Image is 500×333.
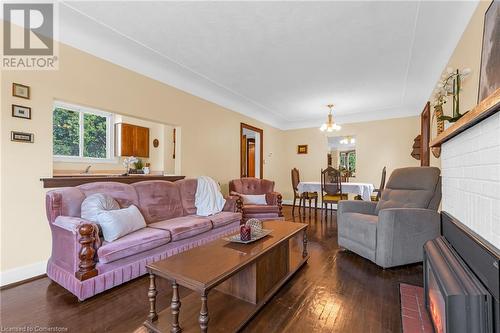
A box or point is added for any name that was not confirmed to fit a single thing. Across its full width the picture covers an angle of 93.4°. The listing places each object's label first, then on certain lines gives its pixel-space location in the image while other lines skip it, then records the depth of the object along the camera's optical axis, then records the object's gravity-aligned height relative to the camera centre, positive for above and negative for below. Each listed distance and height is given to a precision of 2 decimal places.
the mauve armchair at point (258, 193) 4.16 -0.61
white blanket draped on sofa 3.43 -0.51
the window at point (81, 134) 4.44 +0.59
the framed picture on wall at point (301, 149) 6.91 +0.47
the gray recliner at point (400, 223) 2.44 -0.63
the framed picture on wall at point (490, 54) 1.54 +0.79
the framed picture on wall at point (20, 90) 2.19 +0.69
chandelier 5.12 +0.84
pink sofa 1.92 -0.72
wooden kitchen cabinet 5.03 +0.51
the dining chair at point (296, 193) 5.52 -0.68
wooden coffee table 1.38 -0.85
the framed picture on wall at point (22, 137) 2.17 +0.25
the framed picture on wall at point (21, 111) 2.19 +0.49
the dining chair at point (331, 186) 4.86 -0.43
